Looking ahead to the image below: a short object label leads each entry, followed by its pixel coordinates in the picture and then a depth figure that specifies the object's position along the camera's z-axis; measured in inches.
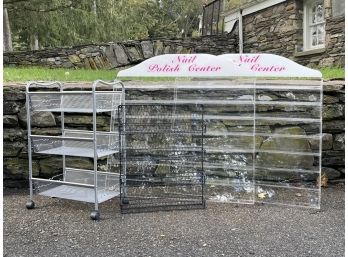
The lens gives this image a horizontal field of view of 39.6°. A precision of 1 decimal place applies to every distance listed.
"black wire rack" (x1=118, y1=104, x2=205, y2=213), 196.9
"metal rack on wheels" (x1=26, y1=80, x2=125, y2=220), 172.9
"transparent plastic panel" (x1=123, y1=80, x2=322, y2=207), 199.0
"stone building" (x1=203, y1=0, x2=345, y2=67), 395.5
